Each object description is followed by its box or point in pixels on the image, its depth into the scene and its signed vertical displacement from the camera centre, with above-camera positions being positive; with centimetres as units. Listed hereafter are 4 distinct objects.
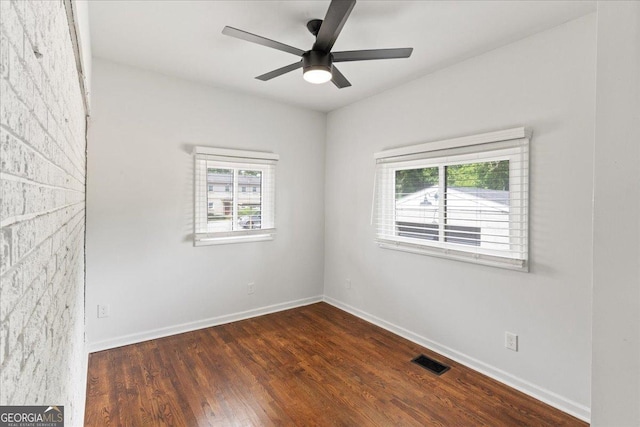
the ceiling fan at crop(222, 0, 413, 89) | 195 +107
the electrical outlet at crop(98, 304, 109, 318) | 293 -93
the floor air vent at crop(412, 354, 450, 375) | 268 -130
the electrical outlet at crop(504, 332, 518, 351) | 247 -98
